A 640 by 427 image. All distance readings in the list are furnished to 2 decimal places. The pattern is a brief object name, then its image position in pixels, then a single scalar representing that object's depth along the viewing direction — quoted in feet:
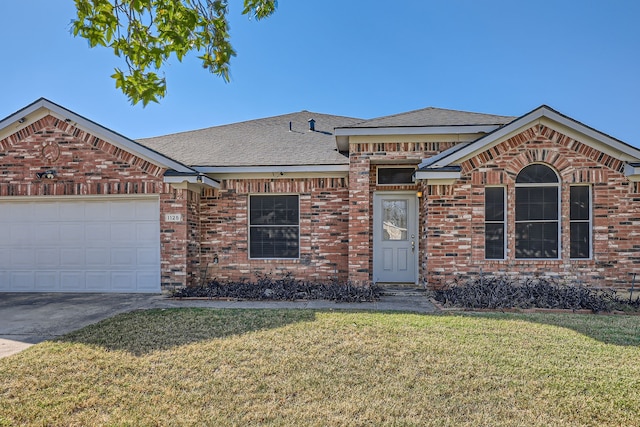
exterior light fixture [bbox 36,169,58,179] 29.25
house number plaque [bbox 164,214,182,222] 29.14
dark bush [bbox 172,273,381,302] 25.93
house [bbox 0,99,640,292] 26.84
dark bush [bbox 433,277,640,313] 22.86
